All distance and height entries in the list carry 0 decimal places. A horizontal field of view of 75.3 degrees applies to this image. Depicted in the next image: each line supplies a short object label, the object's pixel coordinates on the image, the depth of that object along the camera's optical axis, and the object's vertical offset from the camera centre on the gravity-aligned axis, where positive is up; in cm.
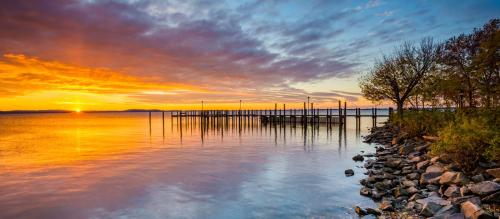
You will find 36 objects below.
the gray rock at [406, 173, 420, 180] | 1181 -252
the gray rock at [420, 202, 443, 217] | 792 -252
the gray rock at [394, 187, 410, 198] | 997 -262
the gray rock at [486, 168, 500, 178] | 960 -198
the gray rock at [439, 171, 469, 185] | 981 -222
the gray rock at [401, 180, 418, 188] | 1081 -257
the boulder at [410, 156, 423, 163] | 1410 -229
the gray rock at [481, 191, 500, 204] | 802 -228
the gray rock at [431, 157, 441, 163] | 1278 -208
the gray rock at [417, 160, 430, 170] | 1280 -228
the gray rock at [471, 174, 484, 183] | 976 -217
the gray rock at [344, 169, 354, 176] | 1441 -286
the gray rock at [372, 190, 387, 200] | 1030 -280
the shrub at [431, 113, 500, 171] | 1109 -137
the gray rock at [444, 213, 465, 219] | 729 -247
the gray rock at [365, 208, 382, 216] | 870 -281
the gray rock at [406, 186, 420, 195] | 999 -258
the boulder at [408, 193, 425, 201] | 937 -261
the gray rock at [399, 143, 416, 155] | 1707 -220
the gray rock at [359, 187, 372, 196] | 1078 -281
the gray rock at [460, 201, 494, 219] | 700 -234
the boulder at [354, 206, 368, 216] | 884 -285
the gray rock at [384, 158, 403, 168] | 1428 -249
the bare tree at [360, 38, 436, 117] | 3519 +366
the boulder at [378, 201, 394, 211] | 886 -273
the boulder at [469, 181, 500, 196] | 828 -212
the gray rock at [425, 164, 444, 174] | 1144 -223
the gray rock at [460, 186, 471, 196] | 885 -231
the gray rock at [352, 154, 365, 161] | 1870 -288
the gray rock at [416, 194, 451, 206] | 864 -258
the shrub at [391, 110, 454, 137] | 1956 -94
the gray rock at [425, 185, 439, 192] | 1023 -257
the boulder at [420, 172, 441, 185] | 1072 -241
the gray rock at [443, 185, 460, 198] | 918 -244
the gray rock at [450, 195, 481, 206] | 792 -233
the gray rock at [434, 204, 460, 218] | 763 -248
